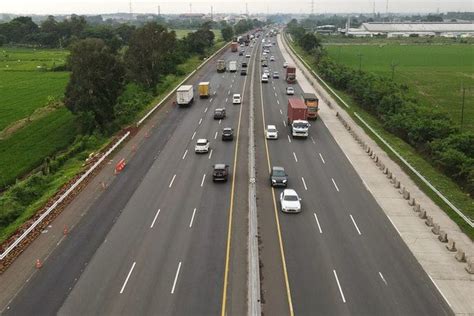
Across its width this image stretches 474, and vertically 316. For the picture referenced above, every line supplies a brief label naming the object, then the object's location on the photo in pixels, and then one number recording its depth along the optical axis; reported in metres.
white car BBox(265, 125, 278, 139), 54.84
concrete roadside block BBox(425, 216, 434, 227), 32.86
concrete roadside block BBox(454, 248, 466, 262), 28.22
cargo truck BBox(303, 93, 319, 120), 64.38
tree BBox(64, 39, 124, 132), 61.16
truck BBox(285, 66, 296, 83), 97.62
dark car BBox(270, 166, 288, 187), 39.72
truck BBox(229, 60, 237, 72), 113.27
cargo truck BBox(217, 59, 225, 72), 113.19
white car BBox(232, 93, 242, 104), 75.29
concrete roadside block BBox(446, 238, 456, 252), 29.52
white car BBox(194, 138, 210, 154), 49.31
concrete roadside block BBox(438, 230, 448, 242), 30.71
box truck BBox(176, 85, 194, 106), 72.62
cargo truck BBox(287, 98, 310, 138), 55.31
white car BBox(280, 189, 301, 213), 34.69
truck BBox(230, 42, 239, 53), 167.82
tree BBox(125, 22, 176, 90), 89.81
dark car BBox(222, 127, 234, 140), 54.06
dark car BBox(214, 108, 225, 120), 65.09
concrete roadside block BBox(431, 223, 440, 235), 31.66
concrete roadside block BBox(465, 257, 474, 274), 26.94
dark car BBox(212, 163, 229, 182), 40.84
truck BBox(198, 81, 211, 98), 79.88
